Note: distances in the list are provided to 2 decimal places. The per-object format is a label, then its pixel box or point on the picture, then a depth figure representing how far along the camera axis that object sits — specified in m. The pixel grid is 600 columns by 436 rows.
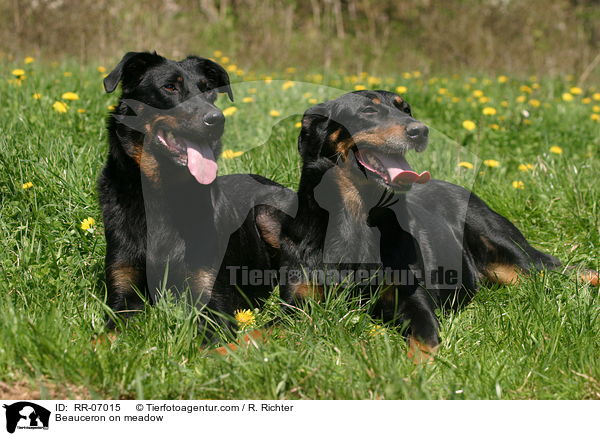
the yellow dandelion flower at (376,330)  3.05
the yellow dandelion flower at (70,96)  5.30
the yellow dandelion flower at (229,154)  5.19
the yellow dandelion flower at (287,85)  6.96
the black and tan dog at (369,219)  3.38
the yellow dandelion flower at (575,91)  7.29
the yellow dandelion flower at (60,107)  4.95
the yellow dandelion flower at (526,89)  7.50
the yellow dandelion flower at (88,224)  3.84
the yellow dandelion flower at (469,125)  5.63
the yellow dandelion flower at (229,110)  5.82
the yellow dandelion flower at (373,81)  7.51
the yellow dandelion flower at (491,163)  5.17
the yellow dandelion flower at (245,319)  3.35
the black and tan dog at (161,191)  3.40
